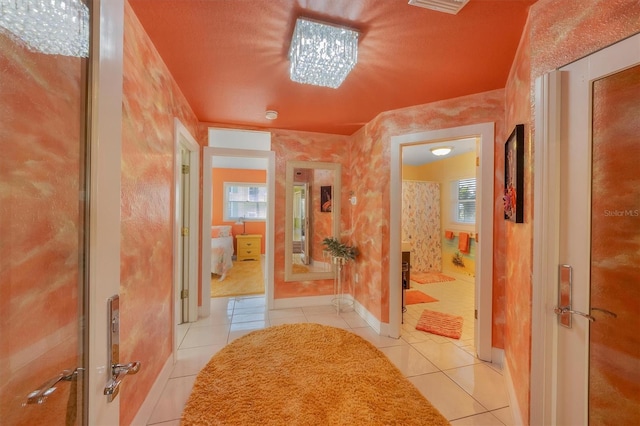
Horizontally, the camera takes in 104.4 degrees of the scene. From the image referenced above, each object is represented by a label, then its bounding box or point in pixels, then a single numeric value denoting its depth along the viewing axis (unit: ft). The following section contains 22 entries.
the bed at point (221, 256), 15.46
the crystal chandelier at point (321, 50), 4.71
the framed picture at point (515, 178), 5.00
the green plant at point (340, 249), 10.70
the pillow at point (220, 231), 19.17
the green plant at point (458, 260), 16.31
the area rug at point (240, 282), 13.26
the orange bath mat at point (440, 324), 9.00
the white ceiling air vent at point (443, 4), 4.08
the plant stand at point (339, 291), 11.00
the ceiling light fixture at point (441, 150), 13.41
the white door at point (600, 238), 3.47
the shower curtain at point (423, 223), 17.52
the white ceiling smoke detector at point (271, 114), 8.74
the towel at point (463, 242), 15.64
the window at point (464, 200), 15.48
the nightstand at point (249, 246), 20.13
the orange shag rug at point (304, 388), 5.22
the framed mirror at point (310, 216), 11.22
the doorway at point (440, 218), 14.34
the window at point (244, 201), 21.63
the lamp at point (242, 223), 21.81
